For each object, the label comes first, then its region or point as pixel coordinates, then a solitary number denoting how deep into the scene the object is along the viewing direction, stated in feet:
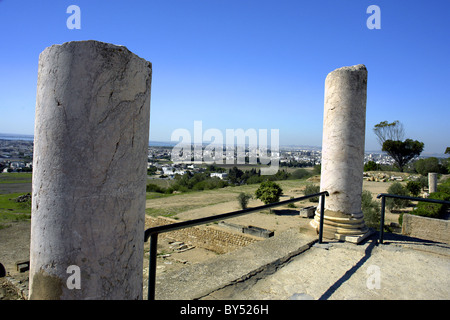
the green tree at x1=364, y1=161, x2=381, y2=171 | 119.75
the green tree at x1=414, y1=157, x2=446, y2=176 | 104.06
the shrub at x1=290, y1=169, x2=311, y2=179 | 137.24
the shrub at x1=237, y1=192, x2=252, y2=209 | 68.28
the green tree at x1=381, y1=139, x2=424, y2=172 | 127.85
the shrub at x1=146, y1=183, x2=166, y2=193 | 115.91
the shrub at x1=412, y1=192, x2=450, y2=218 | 39.00
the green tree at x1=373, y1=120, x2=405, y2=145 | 136.63
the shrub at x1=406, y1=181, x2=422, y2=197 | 68.28
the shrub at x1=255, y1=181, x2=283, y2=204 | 67.83
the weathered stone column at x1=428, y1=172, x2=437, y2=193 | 62.28
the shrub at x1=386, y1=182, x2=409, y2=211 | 61.05
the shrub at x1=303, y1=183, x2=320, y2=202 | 76.96
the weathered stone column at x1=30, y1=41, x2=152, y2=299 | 5.05
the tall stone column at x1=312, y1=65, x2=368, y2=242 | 16.01
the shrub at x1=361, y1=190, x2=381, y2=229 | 46.16
